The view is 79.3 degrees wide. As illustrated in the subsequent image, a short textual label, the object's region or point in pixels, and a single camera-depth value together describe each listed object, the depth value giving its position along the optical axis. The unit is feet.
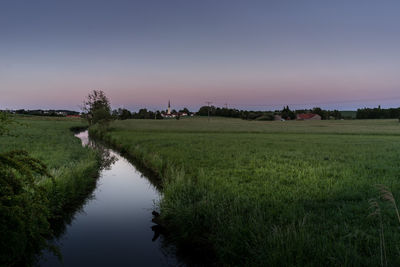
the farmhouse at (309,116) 419.95
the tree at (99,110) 148.97
